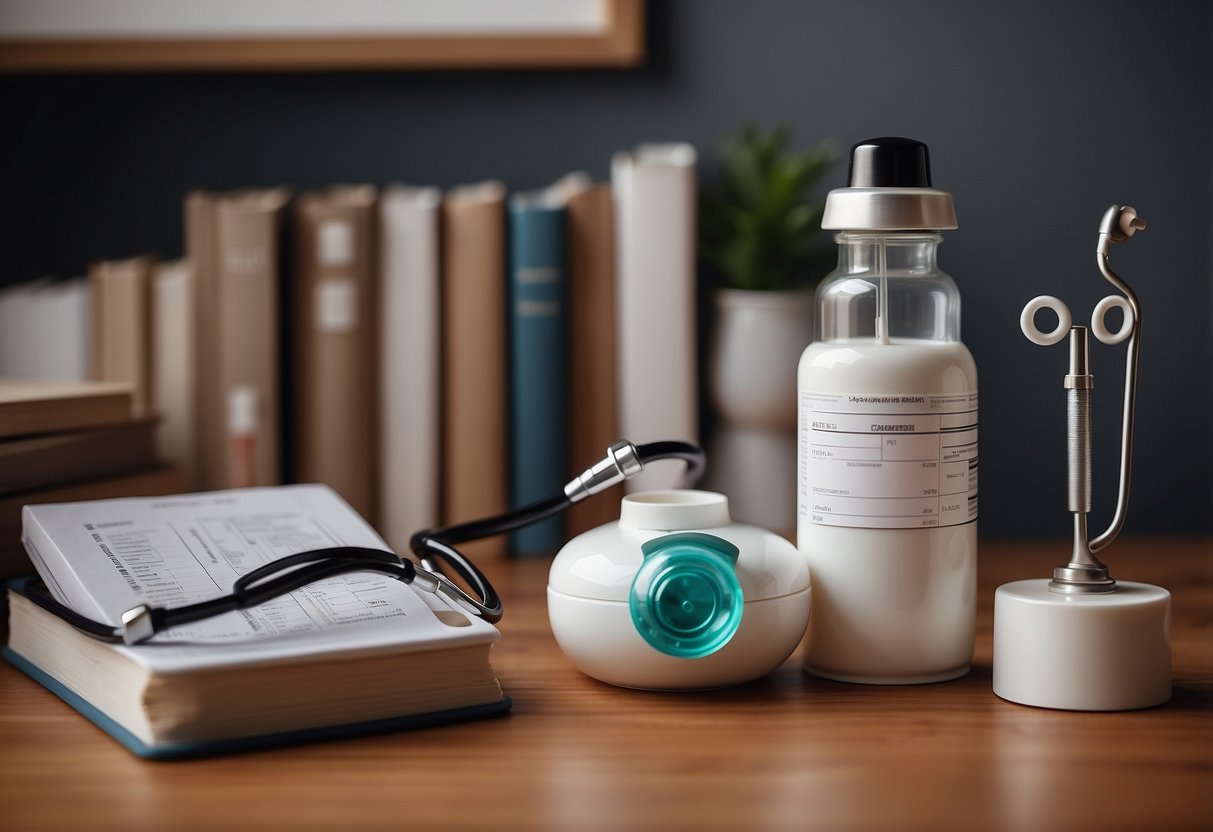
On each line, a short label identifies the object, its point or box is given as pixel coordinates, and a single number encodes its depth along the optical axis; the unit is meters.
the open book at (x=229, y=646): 0.51
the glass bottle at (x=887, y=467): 0.58
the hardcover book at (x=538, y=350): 0.98
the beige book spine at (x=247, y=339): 0.97
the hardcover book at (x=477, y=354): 0.98
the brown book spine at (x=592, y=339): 0.99
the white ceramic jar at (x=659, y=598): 0.58
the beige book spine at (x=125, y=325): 1.01
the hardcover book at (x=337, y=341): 0.98
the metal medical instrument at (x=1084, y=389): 0.57
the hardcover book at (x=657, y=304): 0.97
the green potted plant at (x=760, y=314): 1.01
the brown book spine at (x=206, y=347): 0.98
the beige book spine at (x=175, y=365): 1.00
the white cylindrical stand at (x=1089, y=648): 0.55
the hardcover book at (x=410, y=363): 0.99
